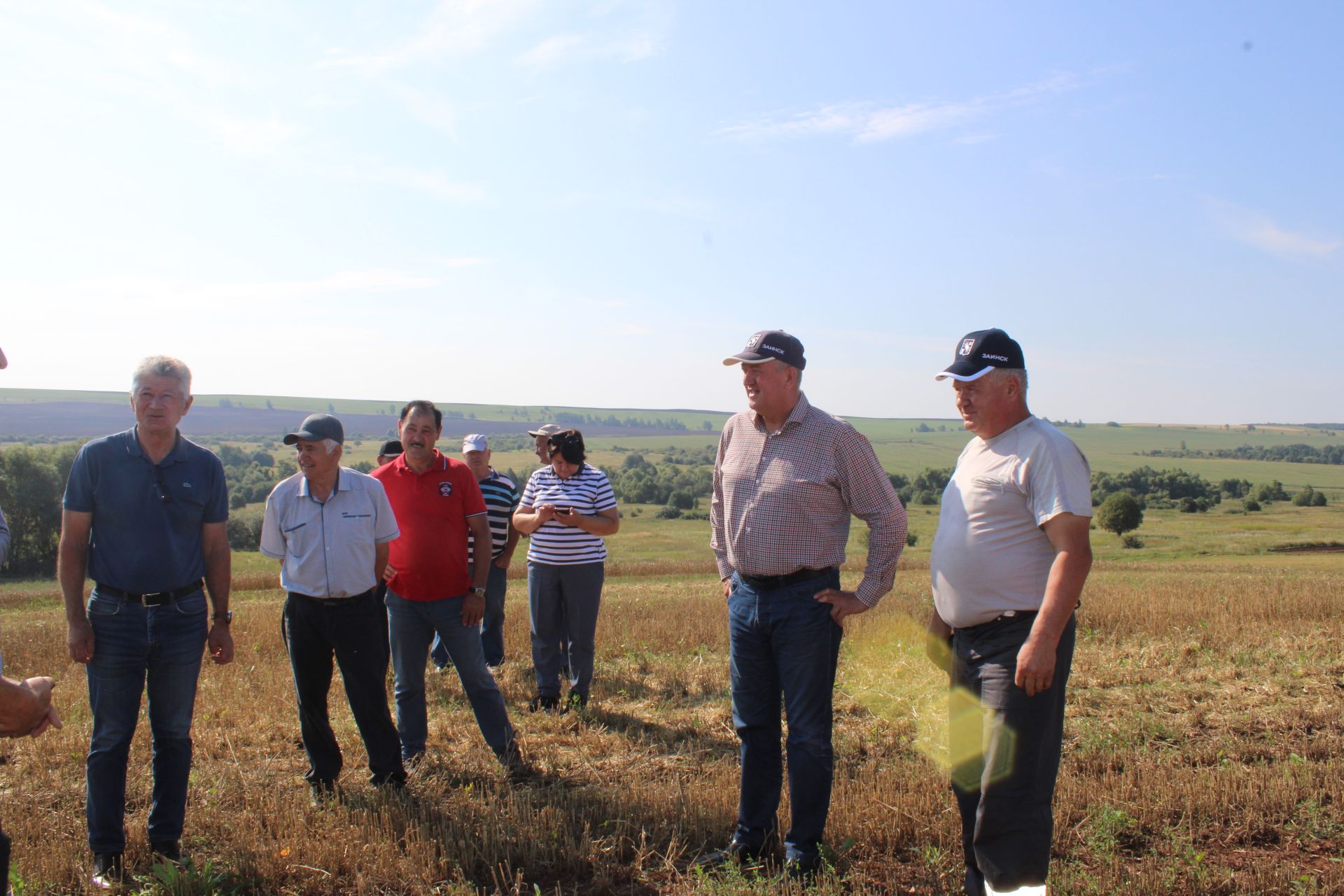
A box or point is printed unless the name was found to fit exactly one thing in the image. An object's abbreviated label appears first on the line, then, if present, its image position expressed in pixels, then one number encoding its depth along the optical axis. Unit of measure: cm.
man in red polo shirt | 570
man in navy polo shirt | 421
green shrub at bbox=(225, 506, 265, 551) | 5219
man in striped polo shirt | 824
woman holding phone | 700
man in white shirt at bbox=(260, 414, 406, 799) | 512
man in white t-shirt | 340
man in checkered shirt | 408
